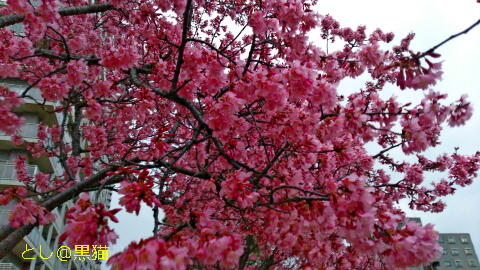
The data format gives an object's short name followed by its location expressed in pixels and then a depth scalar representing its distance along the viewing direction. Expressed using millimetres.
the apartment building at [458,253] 57469
